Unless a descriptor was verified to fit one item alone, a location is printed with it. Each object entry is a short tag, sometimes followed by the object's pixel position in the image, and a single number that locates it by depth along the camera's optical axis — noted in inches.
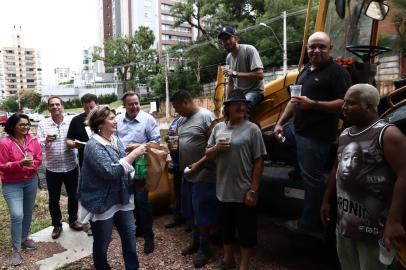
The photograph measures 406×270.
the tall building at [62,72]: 5570.9
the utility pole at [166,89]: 1305.4
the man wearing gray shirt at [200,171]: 157.6
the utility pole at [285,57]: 830.6
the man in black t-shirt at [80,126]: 191.6
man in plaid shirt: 191.0
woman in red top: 168.9
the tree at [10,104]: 3077.3
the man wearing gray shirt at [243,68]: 167.9
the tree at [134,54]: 1966.0
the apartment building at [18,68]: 5270.7
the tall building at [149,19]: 3112.7
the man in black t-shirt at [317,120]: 124.9
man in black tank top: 83.2
